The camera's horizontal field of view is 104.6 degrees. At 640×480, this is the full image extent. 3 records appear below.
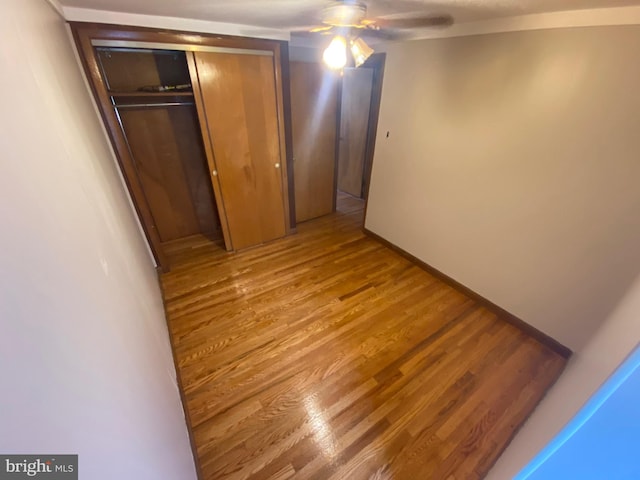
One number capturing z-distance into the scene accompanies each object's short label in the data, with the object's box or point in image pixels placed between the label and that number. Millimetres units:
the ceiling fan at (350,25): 1334
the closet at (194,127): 1920
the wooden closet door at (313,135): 2820
